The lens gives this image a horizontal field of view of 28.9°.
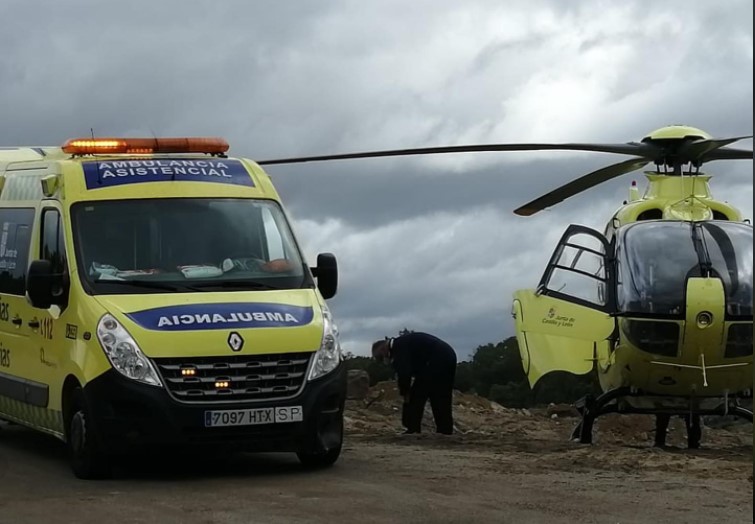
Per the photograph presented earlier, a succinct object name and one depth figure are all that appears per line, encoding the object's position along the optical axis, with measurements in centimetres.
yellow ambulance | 1065
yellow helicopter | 1484
